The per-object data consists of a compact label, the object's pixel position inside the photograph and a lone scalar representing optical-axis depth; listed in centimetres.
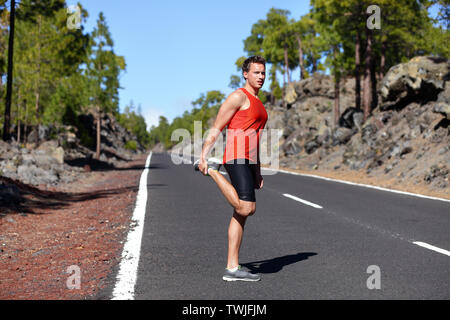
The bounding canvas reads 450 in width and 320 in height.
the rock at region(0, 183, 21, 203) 1069
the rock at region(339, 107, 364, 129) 2851
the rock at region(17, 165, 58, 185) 1608
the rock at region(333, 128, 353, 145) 2856
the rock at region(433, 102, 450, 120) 1798
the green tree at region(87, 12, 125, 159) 3562
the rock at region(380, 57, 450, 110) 2216
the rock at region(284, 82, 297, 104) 4943
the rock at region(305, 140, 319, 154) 3175
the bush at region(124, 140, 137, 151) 8625
